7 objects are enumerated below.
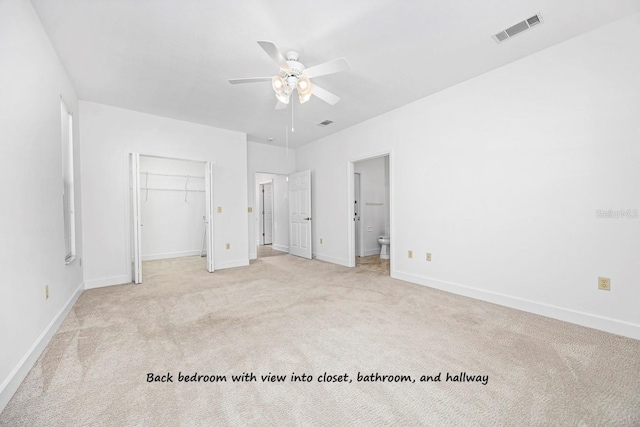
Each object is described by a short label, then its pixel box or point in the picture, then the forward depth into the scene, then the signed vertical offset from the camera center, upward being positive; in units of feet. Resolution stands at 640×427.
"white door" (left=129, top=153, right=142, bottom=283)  13.05 +0.03
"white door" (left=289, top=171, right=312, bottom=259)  19.39 -0.20
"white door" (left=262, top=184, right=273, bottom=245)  27.07 -0.43
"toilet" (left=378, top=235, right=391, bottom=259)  19.04 -2.64
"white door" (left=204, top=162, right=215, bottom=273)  15.52 -0.11
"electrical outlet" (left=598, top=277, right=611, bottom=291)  7.70 -2.24
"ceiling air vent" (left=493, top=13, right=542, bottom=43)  7.30 +5.23
